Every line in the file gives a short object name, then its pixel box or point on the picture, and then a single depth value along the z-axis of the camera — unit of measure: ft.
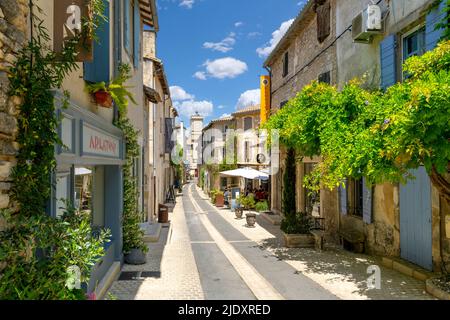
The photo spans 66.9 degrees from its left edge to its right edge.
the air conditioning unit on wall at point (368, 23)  31.83
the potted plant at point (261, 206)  71.05
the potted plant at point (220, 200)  81.66
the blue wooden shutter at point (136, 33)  37.14
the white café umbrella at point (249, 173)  74.90
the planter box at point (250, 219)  50.62
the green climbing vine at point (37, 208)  10.80
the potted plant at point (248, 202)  73.97
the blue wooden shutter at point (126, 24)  30.68
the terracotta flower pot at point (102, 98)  20.56
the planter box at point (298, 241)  36.96
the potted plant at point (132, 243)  29.19
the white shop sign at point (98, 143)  18.49
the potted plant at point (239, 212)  61.26
